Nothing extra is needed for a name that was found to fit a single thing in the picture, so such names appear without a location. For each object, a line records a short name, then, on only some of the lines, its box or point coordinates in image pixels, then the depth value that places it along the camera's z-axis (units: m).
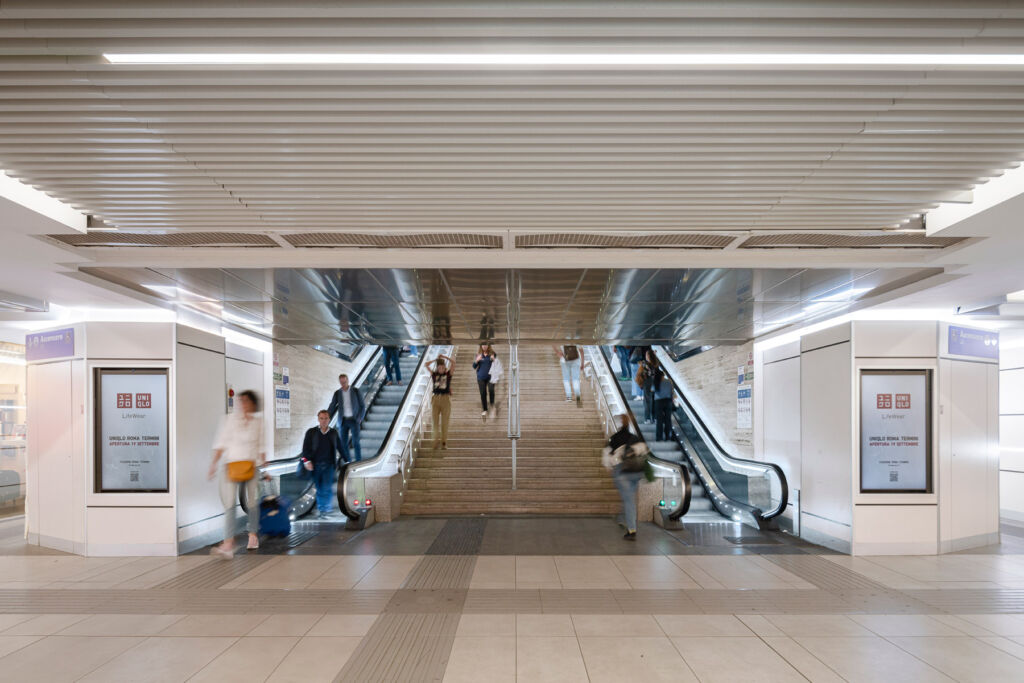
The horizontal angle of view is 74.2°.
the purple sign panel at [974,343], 7.93
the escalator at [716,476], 9.36
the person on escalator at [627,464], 8.19
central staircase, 10.66
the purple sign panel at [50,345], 7.80
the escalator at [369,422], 10.34
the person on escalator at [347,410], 11.59
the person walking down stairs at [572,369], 14.62
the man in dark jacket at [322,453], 9.69
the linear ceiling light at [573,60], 2.86
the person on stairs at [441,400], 12.06
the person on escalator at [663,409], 12.89
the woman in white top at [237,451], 7.04
